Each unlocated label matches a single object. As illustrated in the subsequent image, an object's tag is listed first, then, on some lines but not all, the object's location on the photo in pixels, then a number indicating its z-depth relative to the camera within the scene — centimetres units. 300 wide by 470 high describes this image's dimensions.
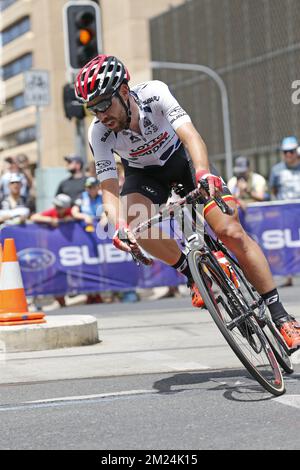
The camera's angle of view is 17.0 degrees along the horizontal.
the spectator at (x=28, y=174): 1519
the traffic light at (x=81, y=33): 1414
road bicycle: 545
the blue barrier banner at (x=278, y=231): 1413
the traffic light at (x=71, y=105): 1413
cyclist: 570
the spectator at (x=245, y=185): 1466
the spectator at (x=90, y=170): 1467
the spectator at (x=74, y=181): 1397
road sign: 1815
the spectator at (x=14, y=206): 1341
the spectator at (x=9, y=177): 1473
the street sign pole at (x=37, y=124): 1902
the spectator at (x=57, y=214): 1349
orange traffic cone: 822
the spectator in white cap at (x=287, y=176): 1406
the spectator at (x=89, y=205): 1359
